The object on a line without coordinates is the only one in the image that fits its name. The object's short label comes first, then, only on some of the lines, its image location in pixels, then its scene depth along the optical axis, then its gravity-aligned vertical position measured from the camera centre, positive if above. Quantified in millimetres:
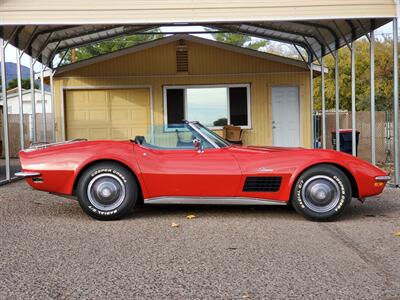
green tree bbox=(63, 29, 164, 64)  38188 +5508
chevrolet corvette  6504 -740
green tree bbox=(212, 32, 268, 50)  42331 +6514
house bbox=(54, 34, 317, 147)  16109 +1027
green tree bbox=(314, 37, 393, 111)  32125 +2584
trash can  14898 -697
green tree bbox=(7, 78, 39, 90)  53347 +4428
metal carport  9164 +1923
